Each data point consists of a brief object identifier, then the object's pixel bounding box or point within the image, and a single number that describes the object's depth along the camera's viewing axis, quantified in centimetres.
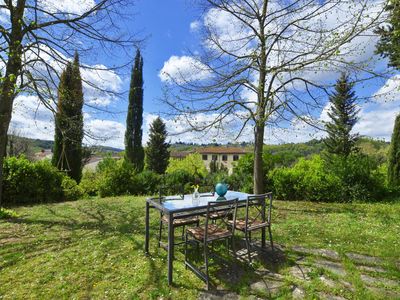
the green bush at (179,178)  1041
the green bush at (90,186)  1118
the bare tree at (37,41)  527
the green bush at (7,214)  602
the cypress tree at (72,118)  581
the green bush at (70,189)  919
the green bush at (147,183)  1055
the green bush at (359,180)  791
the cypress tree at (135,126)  2266
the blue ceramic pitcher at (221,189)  414
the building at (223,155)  5281
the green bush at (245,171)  903
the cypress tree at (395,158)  955
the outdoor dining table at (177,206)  302
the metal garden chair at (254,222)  347
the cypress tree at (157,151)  2648
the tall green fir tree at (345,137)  1927
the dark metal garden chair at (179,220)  393
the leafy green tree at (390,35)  451
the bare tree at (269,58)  538
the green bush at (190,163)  2597
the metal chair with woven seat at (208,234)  300
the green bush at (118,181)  1020
